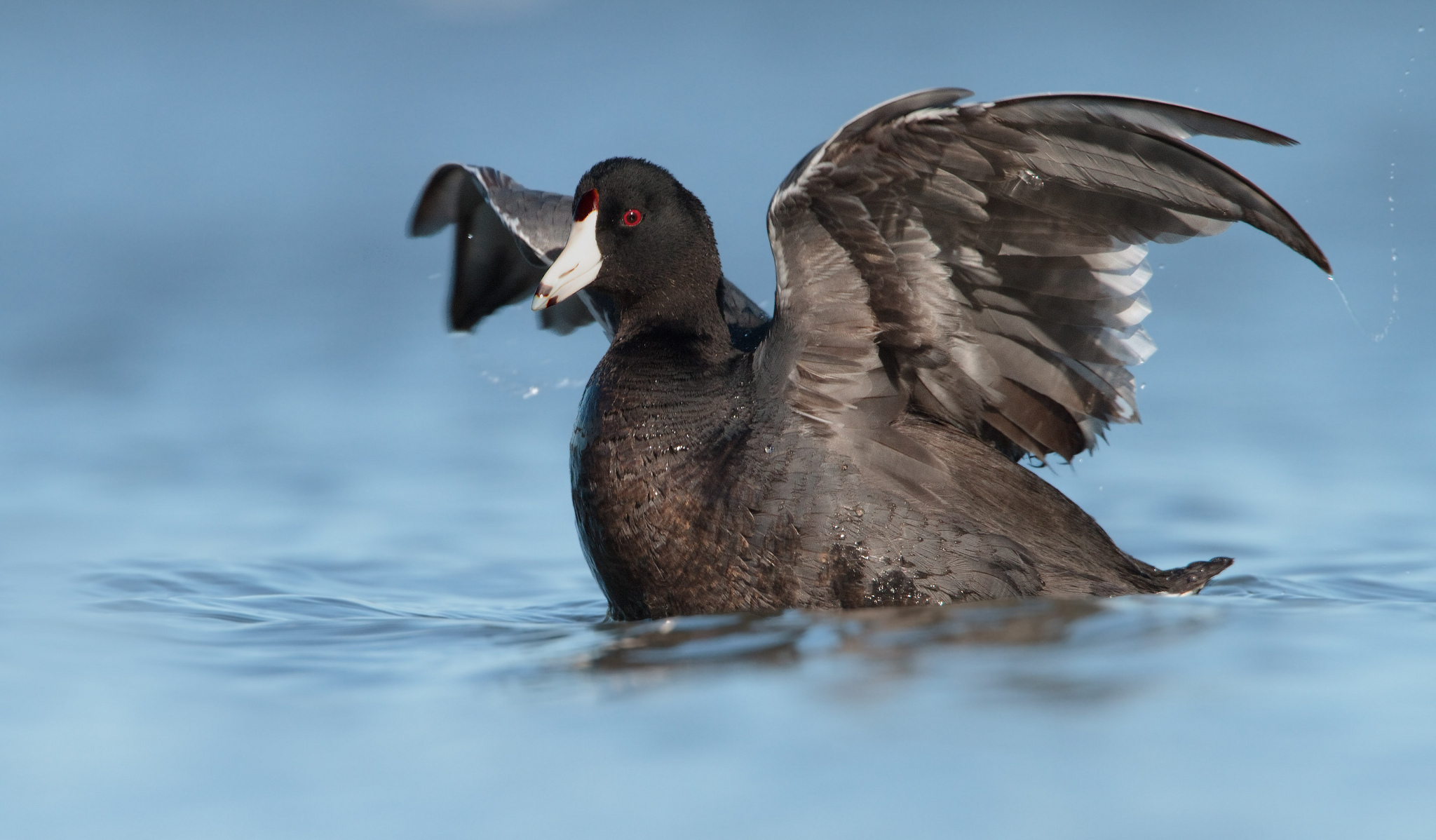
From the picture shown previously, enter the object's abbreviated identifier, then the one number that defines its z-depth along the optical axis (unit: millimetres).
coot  7164
